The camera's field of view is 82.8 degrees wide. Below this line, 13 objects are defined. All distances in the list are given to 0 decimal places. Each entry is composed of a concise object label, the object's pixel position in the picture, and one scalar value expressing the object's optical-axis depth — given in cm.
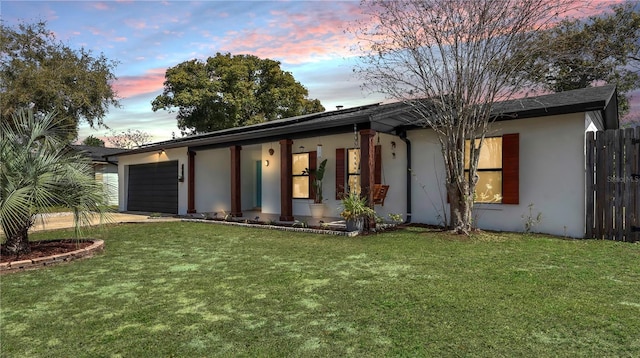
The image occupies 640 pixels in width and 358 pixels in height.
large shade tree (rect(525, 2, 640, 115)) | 1536
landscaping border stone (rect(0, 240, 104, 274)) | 503
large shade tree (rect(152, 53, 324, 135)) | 2553
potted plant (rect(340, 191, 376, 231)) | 780
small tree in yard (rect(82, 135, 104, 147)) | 4344
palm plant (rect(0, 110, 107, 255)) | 506
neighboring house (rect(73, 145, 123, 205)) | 2060
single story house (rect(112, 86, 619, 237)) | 731
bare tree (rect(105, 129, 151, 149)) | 4325
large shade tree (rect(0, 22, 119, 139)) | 1733
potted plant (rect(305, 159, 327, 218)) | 1067
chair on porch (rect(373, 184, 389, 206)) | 913
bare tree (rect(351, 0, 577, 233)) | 693
